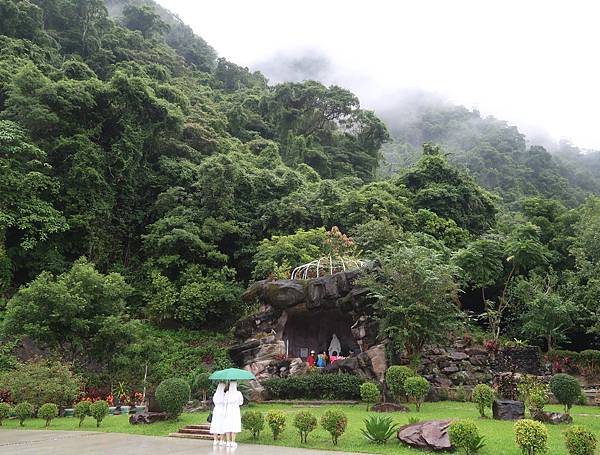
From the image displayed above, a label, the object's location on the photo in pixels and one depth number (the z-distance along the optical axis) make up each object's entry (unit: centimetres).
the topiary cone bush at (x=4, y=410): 1375
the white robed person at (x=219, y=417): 938
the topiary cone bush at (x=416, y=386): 1249
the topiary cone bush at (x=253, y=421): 995
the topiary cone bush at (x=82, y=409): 1273
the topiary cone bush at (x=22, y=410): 1319
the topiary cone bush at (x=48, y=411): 1287
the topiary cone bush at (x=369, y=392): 1327
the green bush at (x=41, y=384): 1446
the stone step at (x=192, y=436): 1084
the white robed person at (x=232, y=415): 930
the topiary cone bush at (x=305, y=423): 933
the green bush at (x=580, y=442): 694
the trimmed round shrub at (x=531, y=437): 722
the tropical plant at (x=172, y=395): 1239
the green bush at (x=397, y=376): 1348
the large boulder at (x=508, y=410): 1131
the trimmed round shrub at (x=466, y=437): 770
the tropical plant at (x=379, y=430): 898
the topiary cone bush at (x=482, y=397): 1162
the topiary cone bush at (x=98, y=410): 1247
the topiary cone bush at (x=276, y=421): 972
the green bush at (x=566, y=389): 1154
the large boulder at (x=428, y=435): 829
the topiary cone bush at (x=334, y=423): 907
